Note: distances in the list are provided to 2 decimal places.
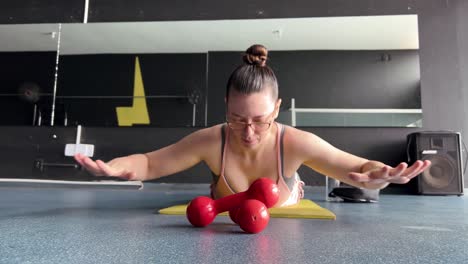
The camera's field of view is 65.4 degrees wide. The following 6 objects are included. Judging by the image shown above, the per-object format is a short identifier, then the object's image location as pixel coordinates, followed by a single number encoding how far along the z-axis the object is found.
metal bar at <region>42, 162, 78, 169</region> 3.28
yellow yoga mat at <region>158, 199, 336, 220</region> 1.28
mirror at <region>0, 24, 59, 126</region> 3.46
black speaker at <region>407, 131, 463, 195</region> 2.72
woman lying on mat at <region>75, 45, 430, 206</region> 1.18
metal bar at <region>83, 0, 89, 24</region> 3.56
